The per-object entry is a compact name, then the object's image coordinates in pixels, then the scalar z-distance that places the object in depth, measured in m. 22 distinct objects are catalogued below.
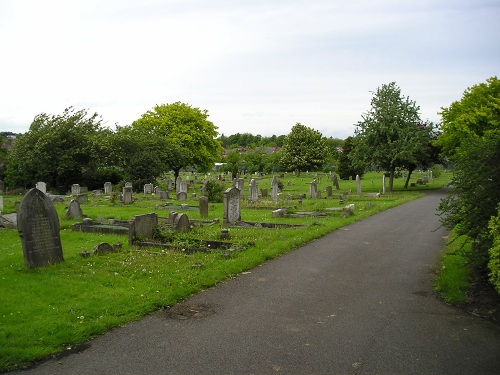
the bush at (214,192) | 28.07
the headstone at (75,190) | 35.69
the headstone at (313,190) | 30.39
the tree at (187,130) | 48.84
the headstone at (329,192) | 32.09
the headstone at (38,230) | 9.81
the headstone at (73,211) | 18.92
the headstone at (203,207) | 19.92
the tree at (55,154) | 40.28
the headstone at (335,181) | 40.38
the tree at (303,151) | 69.81
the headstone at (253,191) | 27.72
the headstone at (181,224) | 14.50
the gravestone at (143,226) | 12.80
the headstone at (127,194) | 27.80
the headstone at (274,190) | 27.64
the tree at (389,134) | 36.62
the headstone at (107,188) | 36.33
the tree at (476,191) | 8.36
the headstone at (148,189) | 35.56
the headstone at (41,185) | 33.38
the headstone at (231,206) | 17.28
